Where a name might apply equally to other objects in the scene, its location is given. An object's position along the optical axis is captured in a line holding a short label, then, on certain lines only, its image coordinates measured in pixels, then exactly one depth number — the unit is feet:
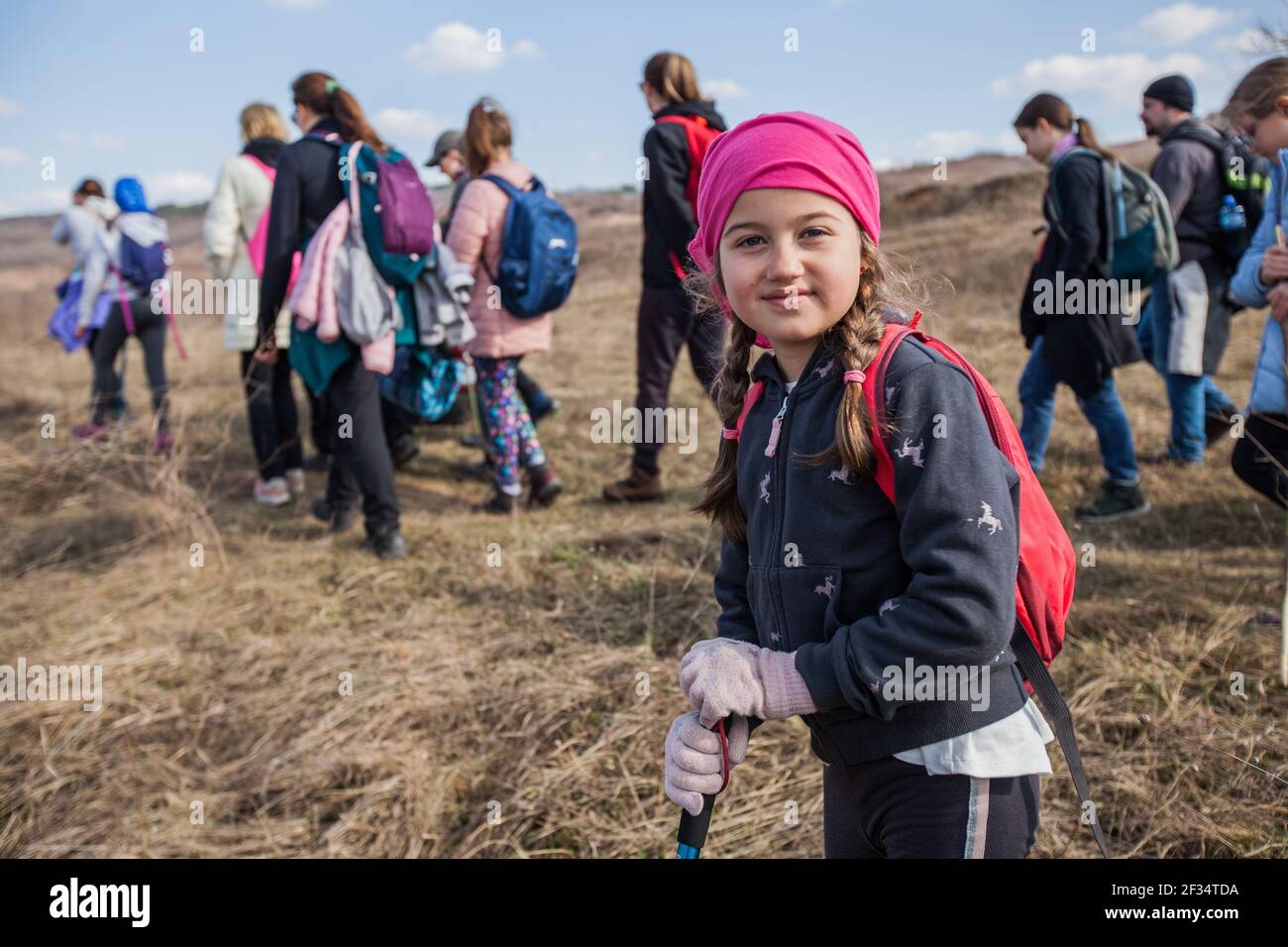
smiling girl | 4.06
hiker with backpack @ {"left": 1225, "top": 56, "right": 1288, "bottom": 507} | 9.30
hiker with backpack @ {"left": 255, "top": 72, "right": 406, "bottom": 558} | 13.53
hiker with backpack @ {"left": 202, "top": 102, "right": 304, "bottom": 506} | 16.52
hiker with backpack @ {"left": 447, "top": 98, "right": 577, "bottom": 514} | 14.97
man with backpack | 15.12
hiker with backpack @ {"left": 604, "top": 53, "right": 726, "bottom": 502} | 14.61
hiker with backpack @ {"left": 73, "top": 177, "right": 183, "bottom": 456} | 20.31
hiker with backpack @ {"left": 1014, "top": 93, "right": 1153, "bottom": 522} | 14.11
